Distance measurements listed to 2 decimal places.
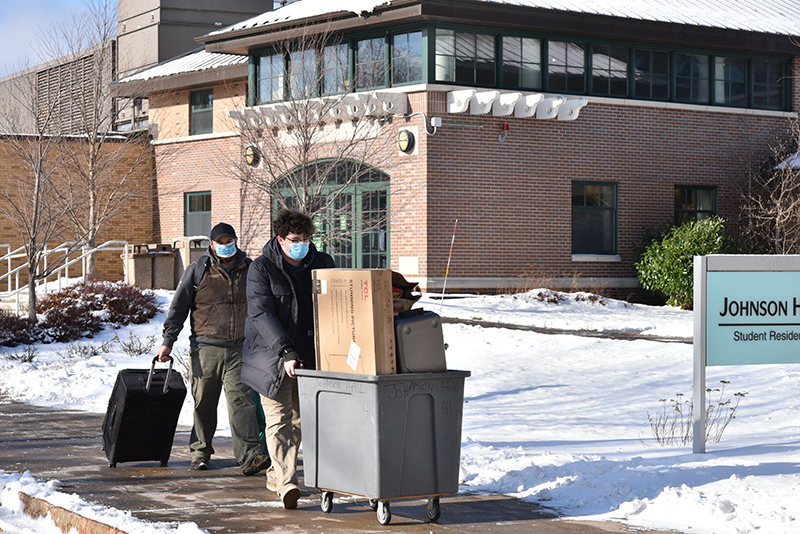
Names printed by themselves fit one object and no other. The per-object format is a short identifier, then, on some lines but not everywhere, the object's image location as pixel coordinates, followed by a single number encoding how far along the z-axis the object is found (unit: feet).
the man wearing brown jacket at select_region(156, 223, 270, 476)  27.04
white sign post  27.53
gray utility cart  20.52
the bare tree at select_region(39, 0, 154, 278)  80.53
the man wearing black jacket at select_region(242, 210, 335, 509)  22.52
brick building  70.74
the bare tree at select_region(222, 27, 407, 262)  59.88
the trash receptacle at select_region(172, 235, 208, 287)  75.11
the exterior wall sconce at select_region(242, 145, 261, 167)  72.51
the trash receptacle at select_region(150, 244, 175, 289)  76.13
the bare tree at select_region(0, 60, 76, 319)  59.06
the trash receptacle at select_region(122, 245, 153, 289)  75.00
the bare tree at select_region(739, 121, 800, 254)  76.47
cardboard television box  20.57
